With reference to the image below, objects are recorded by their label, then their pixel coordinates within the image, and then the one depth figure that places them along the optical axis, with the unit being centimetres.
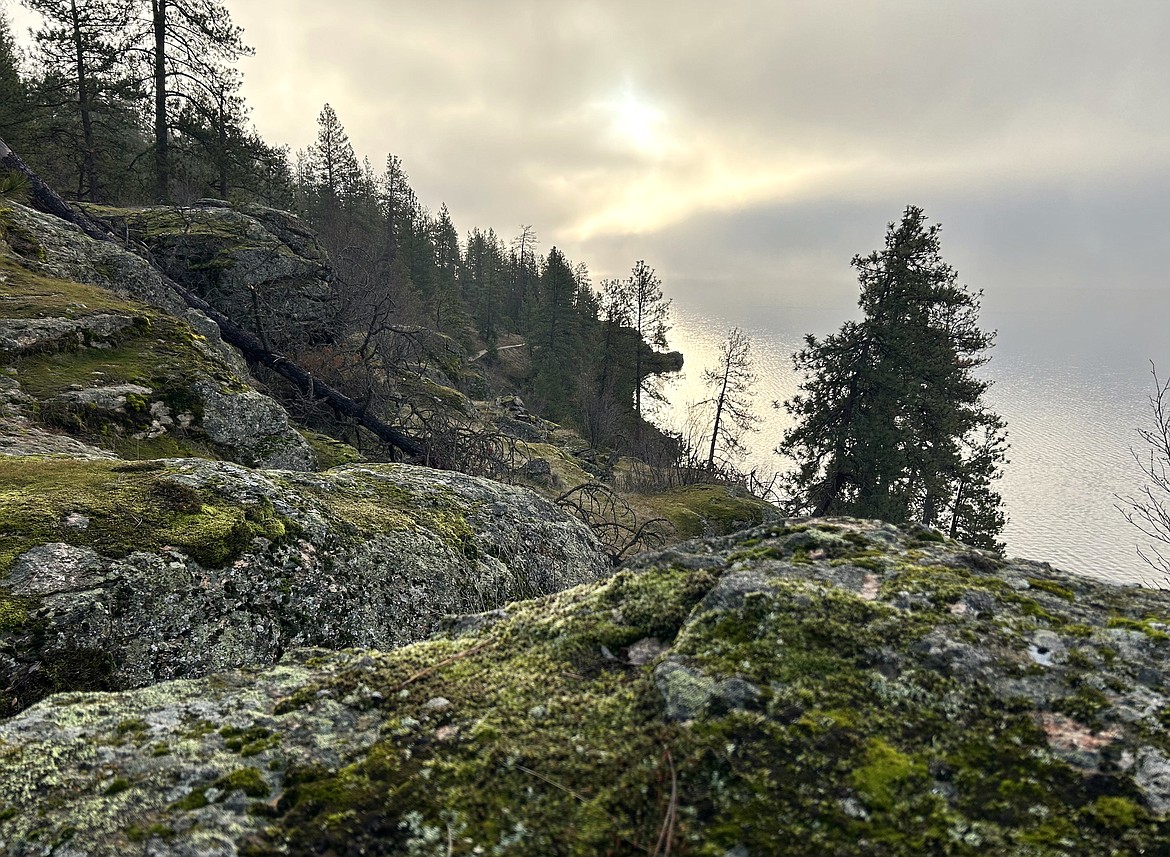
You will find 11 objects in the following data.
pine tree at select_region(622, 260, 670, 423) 3931
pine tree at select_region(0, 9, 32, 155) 1774
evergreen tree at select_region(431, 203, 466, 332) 4900
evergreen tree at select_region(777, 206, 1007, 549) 1920
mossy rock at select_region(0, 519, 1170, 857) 141
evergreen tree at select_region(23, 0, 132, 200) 1609
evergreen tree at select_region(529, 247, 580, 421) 4812
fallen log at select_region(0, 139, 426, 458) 1008
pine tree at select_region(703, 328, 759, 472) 3341
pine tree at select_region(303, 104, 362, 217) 4478
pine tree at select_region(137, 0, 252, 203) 1691
